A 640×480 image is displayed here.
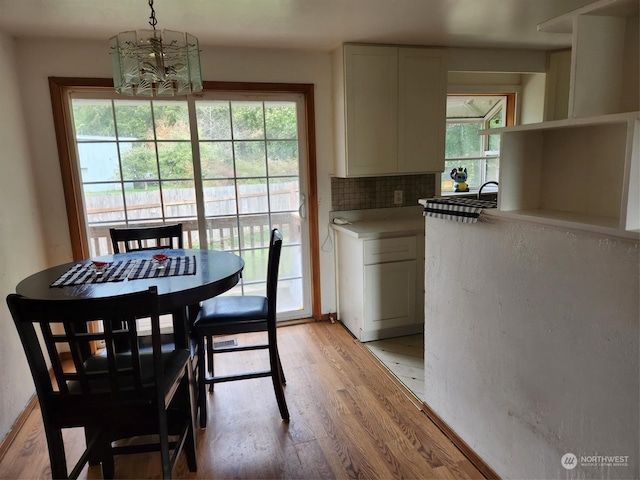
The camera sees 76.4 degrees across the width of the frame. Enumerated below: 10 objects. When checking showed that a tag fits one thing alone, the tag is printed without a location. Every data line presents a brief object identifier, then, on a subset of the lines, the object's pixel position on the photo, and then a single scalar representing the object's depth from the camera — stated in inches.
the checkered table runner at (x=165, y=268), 76.2
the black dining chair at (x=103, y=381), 50.6
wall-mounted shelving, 42.2
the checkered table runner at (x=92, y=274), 73.1
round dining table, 65.5
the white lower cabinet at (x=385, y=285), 115.9
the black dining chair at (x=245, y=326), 82.7
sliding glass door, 113.0
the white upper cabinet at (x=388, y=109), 115.0
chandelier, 67.7
